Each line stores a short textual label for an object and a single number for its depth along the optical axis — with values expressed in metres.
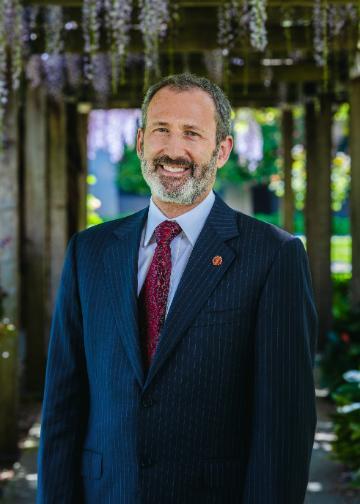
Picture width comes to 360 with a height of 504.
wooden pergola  8.40
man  3.21
